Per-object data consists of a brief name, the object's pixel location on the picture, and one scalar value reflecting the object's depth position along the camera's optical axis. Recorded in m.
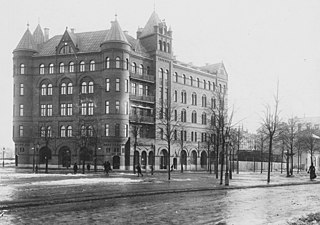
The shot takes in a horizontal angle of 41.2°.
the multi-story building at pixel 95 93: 65.88
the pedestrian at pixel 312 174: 44.75
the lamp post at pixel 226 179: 32.01
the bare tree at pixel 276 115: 37.36
